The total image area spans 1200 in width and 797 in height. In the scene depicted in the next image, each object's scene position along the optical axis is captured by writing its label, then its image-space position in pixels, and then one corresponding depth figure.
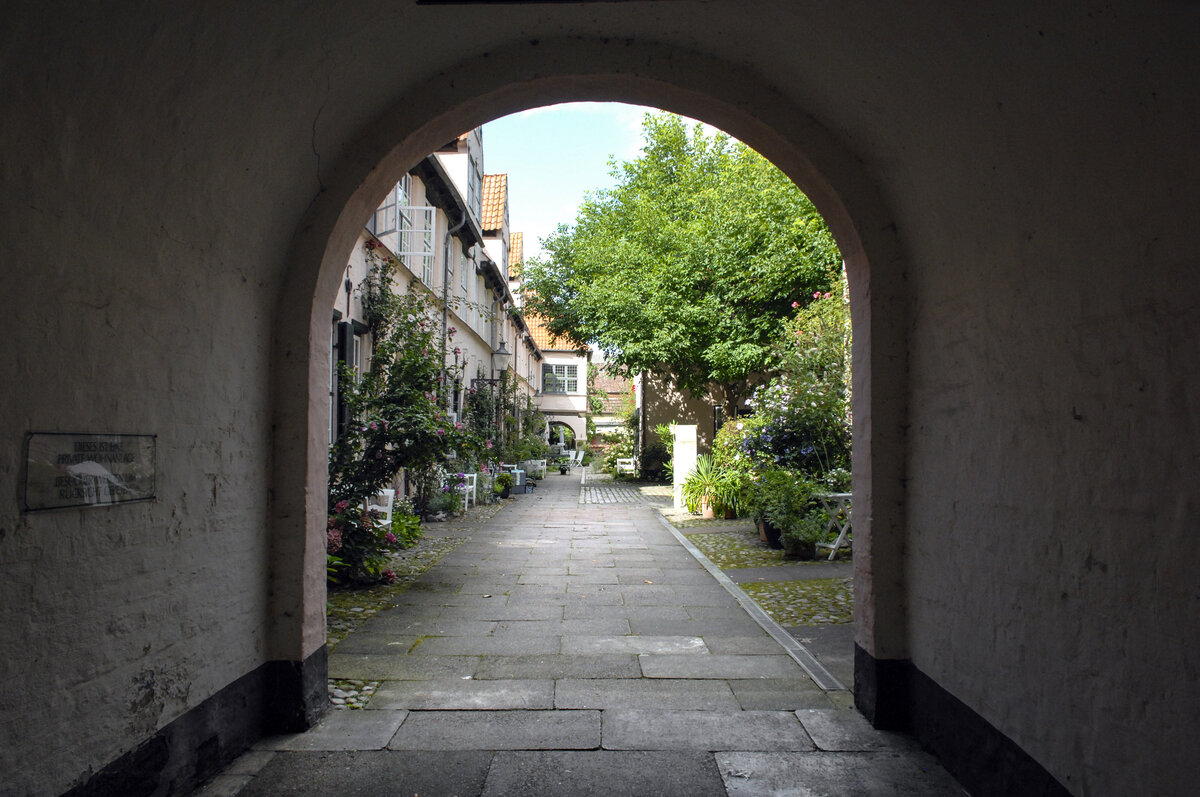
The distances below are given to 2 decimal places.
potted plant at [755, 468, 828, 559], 8.99
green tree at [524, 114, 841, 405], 19.42
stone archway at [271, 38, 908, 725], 3.94
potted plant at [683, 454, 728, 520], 13.55
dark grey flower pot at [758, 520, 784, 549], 9.84
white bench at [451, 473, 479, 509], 14.28
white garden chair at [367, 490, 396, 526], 8.68
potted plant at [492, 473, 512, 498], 17.67
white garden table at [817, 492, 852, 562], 8.92
